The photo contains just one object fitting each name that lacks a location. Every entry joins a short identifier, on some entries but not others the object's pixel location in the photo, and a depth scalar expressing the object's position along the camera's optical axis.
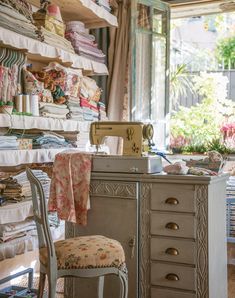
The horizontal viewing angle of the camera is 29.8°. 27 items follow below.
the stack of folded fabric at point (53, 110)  3.10
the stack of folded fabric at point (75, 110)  3.41
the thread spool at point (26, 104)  2.89
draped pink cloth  2.38
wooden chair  1.94
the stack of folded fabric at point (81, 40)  3.56
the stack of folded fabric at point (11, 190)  2.80
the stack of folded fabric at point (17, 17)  2.71
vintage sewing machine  2.32
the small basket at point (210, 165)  2.46
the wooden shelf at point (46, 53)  2.72
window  4.12
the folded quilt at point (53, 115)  3.10
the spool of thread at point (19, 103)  2.86
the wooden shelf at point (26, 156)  2.68
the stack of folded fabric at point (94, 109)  3.74
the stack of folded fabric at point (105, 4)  3.71
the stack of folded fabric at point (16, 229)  2.81
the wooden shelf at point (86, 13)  3.46
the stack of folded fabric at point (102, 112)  3.88
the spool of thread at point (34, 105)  2.96
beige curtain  4.30
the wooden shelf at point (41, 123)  2.70
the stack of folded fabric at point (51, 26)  3.12
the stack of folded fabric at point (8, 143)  2.71
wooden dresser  2.16
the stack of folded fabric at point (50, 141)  3.07
